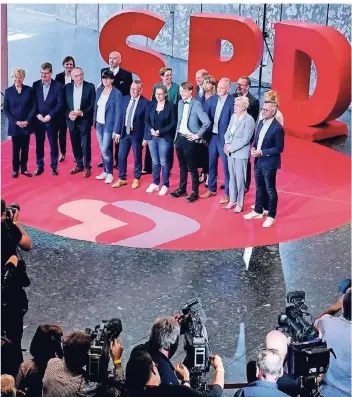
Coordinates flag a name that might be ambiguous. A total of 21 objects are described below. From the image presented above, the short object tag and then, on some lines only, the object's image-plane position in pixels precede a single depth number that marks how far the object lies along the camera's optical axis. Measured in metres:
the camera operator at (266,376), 4.49
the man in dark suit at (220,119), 9.16
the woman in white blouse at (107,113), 9.65
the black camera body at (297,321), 4.88
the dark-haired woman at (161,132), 9.38
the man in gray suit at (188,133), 9.18
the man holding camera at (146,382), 4.42
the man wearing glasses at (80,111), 9.92
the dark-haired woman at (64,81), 10.28
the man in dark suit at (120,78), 10.38
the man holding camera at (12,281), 5.84
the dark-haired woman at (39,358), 4.91
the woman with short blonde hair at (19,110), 9.87
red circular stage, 8.77
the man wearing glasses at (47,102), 9.95
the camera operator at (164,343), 4.82
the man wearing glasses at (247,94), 9.41
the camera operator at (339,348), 4.94
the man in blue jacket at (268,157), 8.62
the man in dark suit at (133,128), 9.57
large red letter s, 12.14
